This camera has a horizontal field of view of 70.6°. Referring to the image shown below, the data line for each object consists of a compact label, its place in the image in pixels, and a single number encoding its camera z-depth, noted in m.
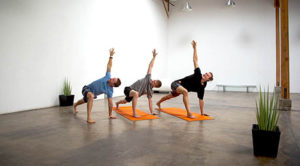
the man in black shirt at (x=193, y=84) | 3.72
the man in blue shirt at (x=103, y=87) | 3.51
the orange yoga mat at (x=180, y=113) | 3.70
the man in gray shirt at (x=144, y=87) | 3.84
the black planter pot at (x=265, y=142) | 1.88
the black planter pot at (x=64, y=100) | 4.97
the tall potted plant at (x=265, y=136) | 1.88
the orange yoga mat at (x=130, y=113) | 3.68
